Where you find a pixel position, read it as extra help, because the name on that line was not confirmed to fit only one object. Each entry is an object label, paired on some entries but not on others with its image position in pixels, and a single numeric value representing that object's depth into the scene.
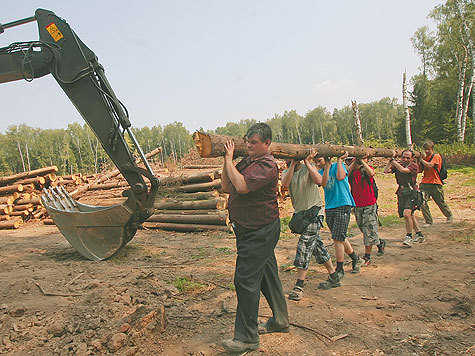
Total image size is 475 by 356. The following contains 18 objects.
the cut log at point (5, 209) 12.21
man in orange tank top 8.16
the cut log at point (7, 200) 12.47
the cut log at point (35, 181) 13.52
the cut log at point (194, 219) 9.46
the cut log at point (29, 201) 12.80
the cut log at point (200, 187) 10.47
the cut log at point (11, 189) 12.66
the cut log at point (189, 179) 10.62
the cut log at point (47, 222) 11.98
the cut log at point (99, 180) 14.18
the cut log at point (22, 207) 12.69
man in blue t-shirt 5.13
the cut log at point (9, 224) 11.82
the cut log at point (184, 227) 9.45
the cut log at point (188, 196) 10.32
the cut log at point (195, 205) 9.78
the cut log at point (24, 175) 13.11
